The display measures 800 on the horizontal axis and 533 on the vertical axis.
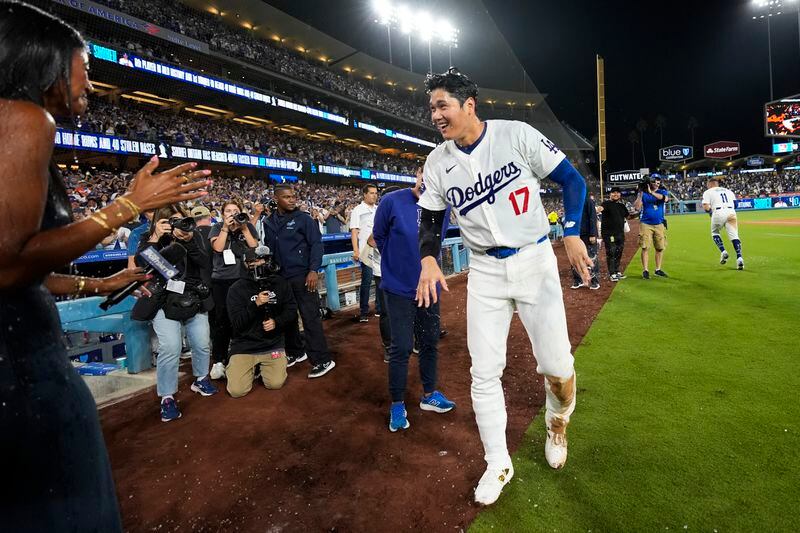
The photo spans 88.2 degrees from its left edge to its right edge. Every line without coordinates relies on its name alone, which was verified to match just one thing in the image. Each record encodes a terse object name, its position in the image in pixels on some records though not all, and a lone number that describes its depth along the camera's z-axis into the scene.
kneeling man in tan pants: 4.54
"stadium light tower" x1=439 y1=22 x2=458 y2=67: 40.23
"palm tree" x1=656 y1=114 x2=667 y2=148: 86.34
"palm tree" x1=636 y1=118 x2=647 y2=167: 87.88
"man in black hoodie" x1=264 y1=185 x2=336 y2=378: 5.06
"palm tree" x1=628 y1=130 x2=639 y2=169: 89.25
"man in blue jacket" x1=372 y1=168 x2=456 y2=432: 3.58
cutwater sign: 78.69
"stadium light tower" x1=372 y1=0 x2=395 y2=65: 36.06
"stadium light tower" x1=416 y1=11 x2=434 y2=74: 38.00
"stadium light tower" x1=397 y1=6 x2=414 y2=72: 37.16
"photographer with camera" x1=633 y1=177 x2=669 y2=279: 8.80
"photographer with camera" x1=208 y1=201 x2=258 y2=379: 5.21
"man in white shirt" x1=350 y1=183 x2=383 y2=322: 6.58
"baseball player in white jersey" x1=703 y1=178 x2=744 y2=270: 9.52
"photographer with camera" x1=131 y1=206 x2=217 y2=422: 3.92
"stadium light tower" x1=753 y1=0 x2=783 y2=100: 33.94
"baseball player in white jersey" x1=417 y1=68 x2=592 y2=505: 2.49
